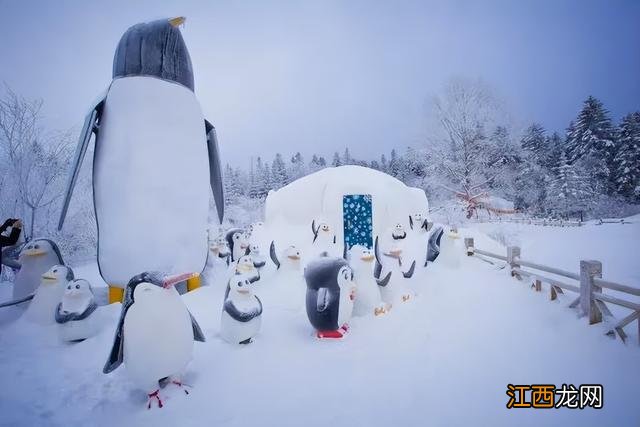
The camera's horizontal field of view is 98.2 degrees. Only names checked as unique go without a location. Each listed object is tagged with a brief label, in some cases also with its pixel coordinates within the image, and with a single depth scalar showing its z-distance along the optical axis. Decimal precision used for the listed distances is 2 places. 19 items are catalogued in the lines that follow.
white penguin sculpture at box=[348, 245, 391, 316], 3.98
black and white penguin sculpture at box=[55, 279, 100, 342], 2.81
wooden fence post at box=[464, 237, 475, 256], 7.73
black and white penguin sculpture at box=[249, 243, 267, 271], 5.95
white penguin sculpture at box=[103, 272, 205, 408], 2.01
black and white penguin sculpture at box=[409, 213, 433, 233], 10.41
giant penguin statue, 3.27
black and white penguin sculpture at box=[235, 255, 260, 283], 4.40
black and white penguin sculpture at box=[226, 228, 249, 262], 6.82
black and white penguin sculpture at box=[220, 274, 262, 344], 2.90
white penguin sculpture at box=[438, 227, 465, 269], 6.64
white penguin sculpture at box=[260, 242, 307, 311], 4.58
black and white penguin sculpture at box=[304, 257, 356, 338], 3.18
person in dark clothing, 3.55
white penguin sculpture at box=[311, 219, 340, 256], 7.14
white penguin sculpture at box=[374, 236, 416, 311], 4.30
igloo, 8.91
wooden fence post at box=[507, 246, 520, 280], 5.64
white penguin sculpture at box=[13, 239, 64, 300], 3.56
